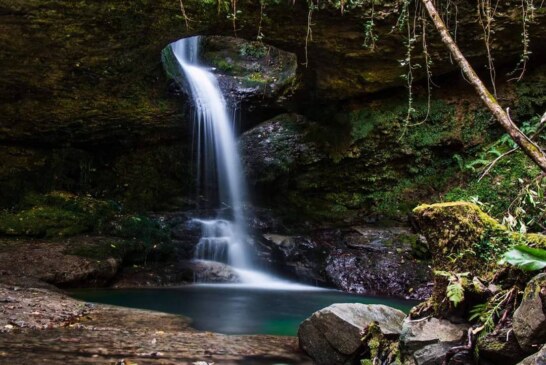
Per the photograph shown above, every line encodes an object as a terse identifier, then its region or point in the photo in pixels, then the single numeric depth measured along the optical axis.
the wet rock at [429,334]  2.94
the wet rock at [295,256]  9.30
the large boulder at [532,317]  2.47
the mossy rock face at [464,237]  3.16
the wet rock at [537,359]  2.11
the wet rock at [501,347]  2.60
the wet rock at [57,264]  7.30
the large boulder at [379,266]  8.34
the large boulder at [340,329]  3.72
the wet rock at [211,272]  9.09
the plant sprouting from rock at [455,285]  2.94
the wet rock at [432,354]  2.85
